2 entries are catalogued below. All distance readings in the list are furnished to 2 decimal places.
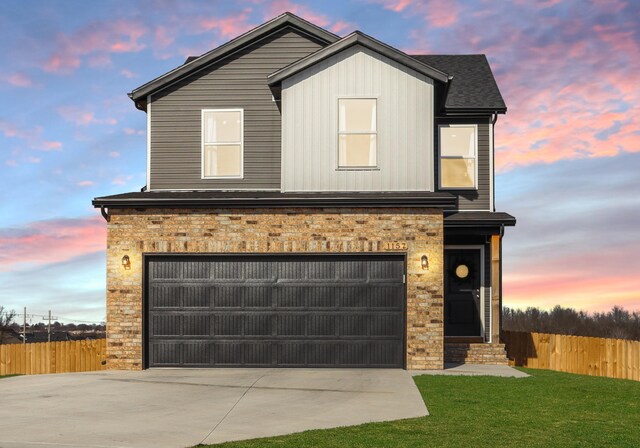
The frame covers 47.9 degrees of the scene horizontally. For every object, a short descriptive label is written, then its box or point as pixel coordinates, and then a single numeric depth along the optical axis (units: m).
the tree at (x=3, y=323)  53.36
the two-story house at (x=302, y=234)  17.12
